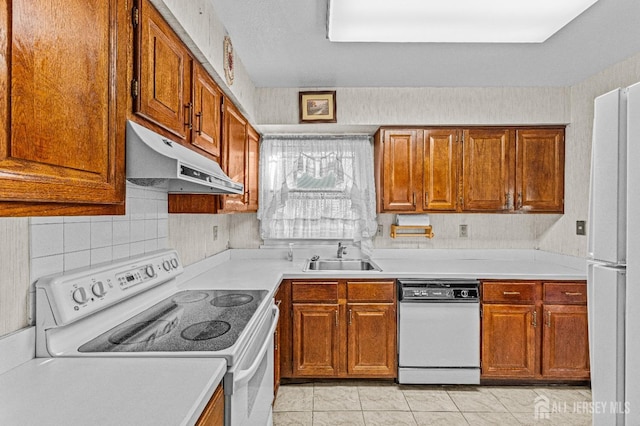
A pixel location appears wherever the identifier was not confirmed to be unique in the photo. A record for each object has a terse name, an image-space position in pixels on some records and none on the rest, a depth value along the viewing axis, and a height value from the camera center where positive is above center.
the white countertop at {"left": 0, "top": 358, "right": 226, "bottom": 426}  0.83 -0.46
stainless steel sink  3.41 -0.48
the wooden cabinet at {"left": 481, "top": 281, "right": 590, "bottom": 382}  2.78 -0.87
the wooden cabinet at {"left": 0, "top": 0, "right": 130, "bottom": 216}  0.70 +0.23
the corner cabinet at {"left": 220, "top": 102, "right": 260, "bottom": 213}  2.30 +0.39
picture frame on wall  3.22 +0.91
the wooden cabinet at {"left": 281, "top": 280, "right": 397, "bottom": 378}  2.82 -0.89
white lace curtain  3.46 +0.24
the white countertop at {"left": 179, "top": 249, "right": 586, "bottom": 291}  2.52 -0.44
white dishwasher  2.78 -0.90
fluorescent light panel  1.83 +1.03
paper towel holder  3.41 -0.17
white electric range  1.18 -0.44
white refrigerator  1.06 -0.13
